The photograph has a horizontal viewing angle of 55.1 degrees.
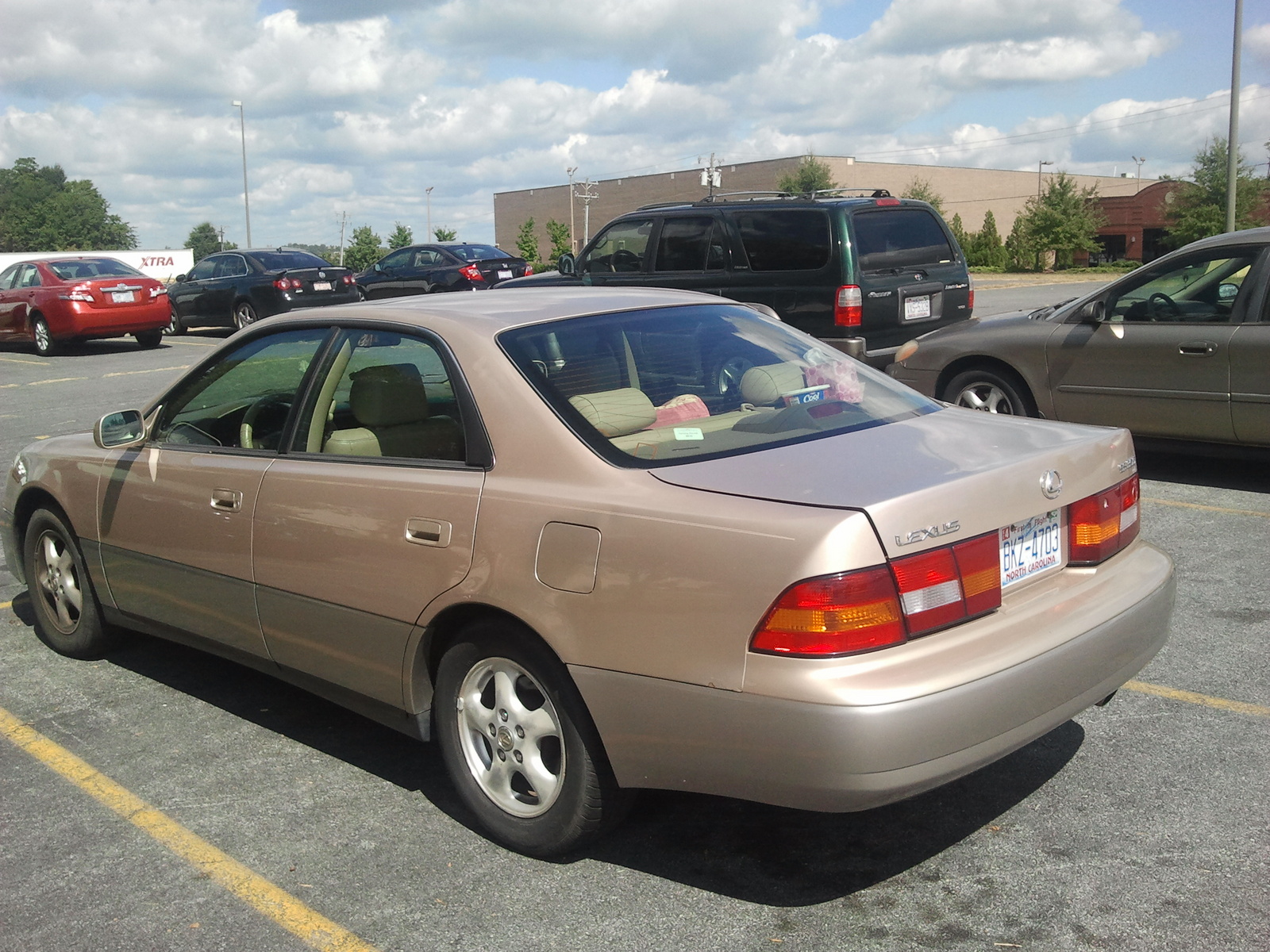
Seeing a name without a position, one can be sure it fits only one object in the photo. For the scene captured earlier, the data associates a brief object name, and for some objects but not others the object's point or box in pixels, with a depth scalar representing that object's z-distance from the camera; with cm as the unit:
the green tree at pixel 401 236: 7962
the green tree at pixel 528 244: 7475
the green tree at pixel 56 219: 13850
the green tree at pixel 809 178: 6818
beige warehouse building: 7931
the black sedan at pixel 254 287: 2170
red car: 1975
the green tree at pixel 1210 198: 5125
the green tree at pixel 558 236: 7531
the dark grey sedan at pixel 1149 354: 750
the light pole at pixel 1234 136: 2600
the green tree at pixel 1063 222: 6278
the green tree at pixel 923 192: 7131
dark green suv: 1033
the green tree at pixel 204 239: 16321
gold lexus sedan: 281
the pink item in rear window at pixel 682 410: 355
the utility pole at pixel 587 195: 9119
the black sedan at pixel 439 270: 2317
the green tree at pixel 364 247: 8544
